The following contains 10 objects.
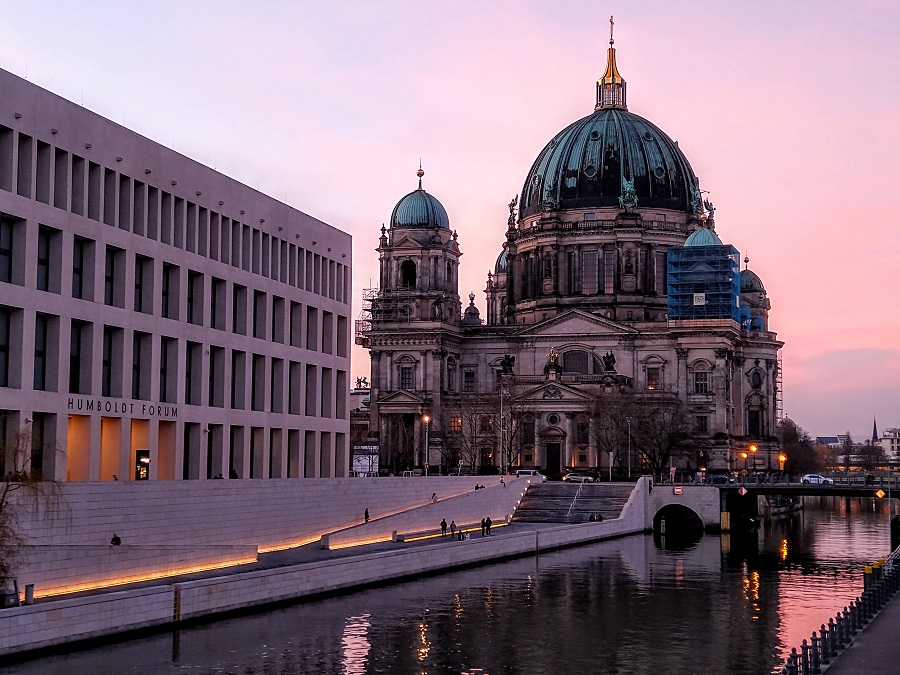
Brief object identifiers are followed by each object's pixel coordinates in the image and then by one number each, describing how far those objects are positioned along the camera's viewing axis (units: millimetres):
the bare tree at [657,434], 130000
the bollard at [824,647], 37656
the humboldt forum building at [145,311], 58125
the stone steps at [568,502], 104000
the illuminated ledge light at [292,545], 66875
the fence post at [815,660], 35631
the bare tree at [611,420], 129675
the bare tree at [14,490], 44844
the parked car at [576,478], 115562
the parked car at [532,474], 114031
